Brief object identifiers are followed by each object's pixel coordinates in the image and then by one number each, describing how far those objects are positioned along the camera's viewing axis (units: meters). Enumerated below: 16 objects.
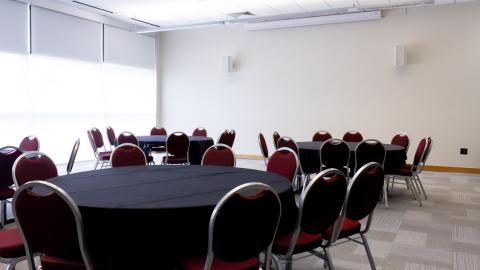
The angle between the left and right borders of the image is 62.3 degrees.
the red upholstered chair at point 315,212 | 2.22
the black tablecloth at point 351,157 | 5.16
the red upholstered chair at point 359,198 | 2.48
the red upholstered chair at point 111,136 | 7.07
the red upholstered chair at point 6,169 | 3.68
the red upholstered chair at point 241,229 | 1.85
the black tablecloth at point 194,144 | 6.10
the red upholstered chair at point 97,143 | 6.35
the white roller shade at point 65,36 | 7.60
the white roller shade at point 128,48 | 9.24
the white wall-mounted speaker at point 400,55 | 7.98
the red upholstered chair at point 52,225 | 1.91
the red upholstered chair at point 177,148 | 5.89
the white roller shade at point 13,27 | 6.97
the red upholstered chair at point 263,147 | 5.77
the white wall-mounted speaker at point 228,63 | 9.78
